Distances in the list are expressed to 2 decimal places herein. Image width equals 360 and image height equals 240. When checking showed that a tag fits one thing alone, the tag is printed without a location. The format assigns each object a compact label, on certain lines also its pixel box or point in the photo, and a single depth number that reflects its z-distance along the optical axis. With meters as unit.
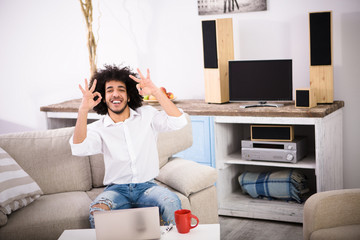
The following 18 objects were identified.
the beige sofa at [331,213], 2.16
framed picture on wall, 3.82
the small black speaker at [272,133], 3.37
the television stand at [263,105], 3.53
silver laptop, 1.90
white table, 1.96
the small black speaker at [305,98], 3.28
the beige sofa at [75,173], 2.75
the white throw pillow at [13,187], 2.49
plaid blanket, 3.48
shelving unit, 3.20
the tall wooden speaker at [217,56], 3.66
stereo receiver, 3.34
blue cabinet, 3.56
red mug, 1.97
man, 2.45
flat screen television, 3.45
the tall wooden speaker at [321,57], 3.31
